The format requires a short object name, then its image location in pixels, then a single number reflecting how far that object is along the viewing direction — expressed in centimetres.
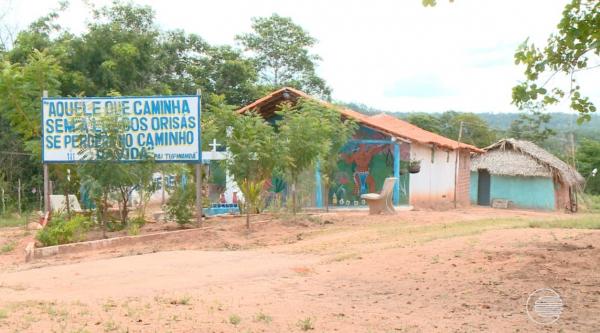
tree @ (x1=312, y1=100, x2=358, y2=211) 1738
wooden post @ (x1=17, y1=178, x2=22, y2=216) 2011
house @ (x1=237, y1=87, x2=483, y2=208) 2208
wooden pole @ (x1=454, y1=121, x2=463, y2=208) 2656
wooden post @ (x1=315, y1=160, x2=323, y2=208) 2219
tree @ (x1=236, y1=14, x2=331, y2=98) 3612
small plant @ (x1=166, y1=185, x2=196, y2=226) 1466
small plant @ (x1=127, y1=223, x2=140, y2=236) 1331
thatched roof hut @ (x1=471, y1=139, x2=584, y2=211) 3092
